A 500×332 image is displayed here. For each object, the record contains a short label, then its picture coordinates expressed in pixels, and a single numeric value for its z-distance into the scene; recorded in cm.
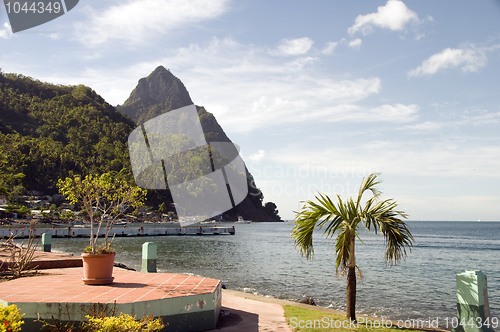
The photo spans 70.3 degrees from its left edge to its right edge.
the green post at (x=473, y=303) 593
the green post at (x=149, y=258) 1081
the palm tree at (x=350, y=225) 704
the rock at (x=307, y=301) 1205
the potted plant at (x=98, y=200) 657
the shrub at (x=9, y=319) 334
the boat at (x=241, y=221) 16735
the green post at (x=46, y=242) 1873
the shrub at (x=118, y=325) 396
